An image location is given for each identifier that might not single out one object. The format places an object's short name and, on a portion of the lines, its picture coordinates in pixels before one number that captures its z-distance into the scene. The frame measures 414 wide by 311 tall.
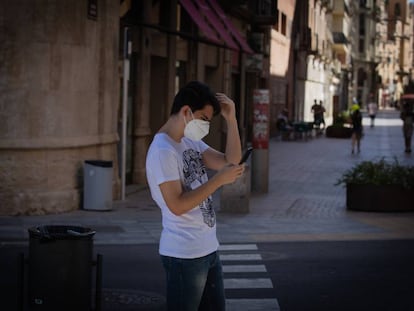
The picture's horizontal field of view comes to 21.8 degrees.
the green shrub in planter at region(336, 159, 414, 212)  17.41
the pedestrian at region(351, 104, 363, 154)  35.25
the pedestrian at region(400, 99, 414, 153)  36.44
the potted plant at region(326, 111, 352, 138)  48.44
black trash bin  7.30
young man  5.93
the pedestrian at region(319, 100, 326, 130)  52.98
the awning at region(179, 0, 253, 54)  22.95
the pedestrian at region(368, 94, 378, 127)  66.62
